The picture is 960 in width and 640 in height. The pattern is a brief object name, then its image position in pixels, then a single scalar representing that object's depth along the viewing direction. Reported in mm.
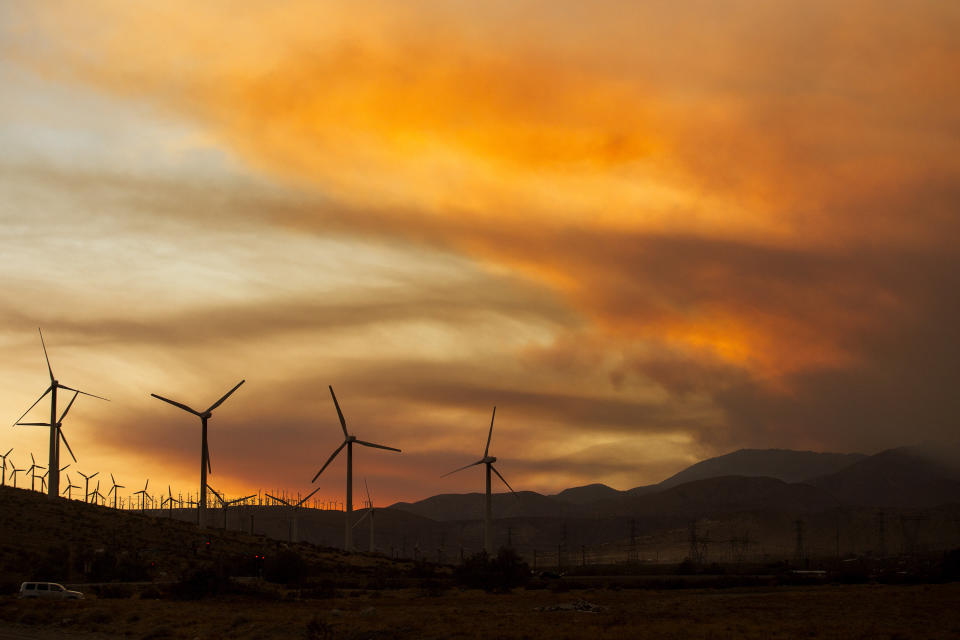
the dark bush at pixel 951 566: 148762
